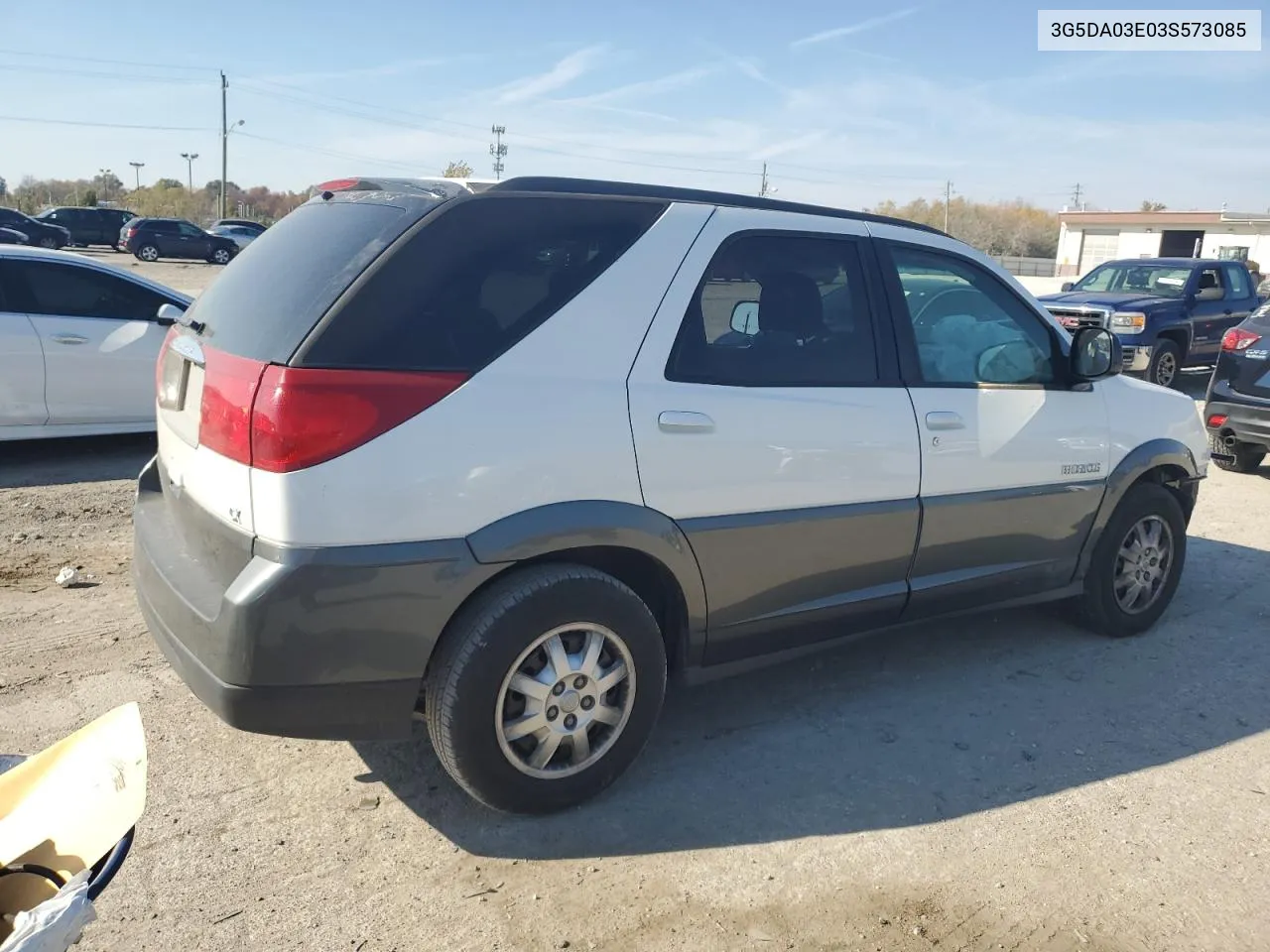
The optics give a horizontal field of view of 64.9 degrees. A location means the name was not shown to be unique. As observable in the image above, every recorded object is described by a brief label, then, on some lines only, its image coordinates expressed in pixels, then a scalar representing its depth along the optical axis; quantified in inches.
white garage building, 1966.0
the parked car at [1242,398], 326.0
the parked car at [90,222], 1555.1
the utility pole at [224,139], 2645.2
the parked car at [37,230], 1362.0
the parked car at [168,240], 1422.2
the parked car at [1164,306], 506.6
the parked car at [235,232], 1595.5
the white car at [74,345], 271.0
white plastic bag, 63.7
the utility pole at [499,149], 2770.7
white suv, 106.3
